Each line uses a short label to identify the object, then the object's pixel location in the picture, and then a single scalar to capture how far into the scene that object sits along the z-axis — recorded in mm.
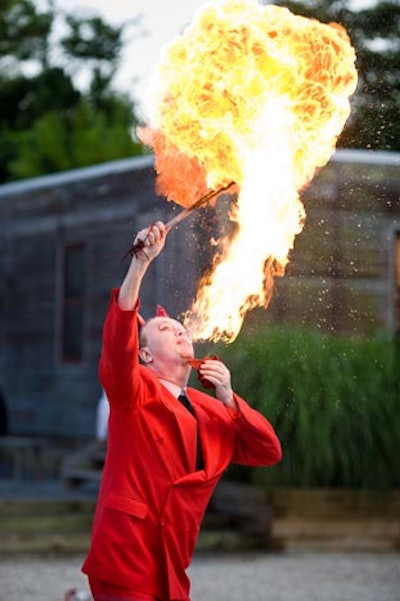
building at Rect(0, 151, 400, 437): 11469
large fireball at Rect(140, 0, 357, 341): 6199
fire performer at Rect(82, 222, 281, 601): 5562
